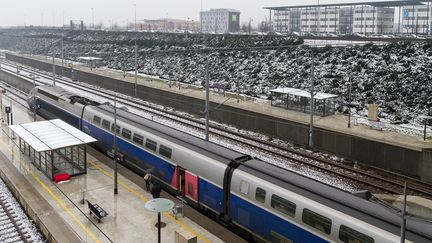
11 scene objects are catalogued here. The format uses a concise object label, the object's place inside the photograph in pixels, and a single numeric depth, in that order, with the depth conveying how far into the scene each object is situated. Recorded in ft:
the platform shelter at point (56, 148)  72.59
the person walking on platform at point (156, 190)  60.90
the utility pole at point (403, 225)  28.81
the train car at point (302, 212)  37.96
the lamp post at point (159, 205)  44.39
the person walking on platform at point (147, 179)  67.26
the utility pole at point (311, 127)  88.38
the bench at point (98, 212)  57.26
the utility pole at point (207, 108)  80.26
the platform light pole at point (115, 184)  66.72
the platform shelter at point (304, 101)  105.52
